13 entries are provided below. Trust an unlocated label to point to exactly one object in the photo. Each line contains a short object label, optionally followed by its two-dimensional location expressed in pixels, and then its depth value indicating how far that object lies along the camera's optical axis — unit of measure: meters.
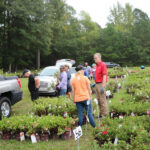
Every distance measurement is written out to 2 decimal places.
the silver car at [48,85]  11.15
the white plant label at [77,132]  3.72
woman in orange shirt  5.32
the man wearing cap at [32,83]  7.29
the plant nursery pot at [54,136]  5.25
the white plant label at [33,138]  5.02
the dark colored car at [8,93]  6.91
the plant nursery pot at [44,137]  5.15
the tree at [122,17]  52.72
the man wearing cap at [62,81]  8.54
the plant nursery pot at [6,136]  5.33
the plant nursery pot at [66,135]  5.20
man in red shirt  6.30
